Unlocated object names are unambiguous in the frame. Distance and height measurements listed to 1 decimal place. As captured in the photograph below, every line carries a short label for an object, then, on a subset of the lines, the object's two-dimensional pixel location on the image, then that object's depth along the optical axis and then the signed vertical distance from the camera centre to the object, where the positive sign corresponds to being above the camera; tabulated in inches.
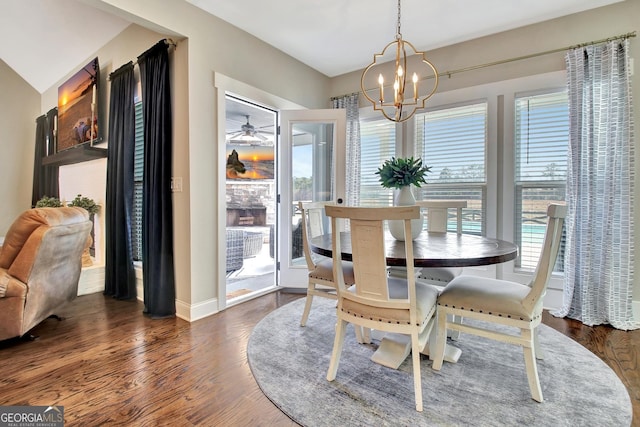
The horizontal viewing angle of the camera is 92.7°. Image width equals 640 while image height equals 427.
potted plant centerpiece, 85.4 +7.7
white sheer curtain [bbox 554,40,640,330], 99.7 +6.2
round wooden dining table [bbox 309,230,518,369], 62.4 -10.2
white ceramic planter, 86.1 -4.1
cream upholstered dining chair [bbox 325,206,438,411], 59.2 -18.3
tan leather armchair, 83.0 -16.6
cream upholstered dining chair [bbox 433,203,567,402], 62.6 -21.3
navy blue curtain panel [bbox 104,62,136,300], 124.6 +8.8
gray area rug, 57.2 -39.1
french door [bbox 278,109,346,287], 140.8 +17.9
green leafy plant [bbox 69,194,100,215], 144.1 +1.6
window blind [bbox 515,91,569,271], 114.7 +16.8
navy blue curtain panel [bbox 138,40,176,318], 107.3 +3.7
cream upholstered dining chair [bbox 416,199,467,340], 97.5 -6.2
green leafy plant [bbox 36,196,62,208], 156.8 +2.3
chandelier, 140.4 +63.0
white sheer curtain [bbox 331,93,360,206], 155.4 +28.7
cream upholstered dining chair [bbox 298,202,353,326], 95.7 -18.7
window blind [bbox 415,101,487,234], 129.3 +23.1
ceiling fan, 200.4 +46.7
